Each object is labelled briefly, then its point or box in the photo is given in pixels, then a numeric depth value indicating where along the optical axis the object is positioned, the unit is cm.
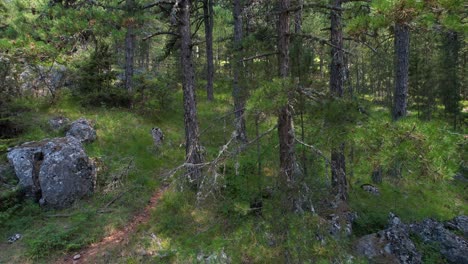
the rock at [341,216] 908
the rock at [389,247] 833
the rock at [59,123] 1210
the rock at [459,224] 1015
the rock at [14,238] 747
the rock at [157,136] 1318
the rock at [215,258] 604
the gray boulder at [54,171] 875
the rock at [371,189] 1377
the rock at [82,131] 1173
